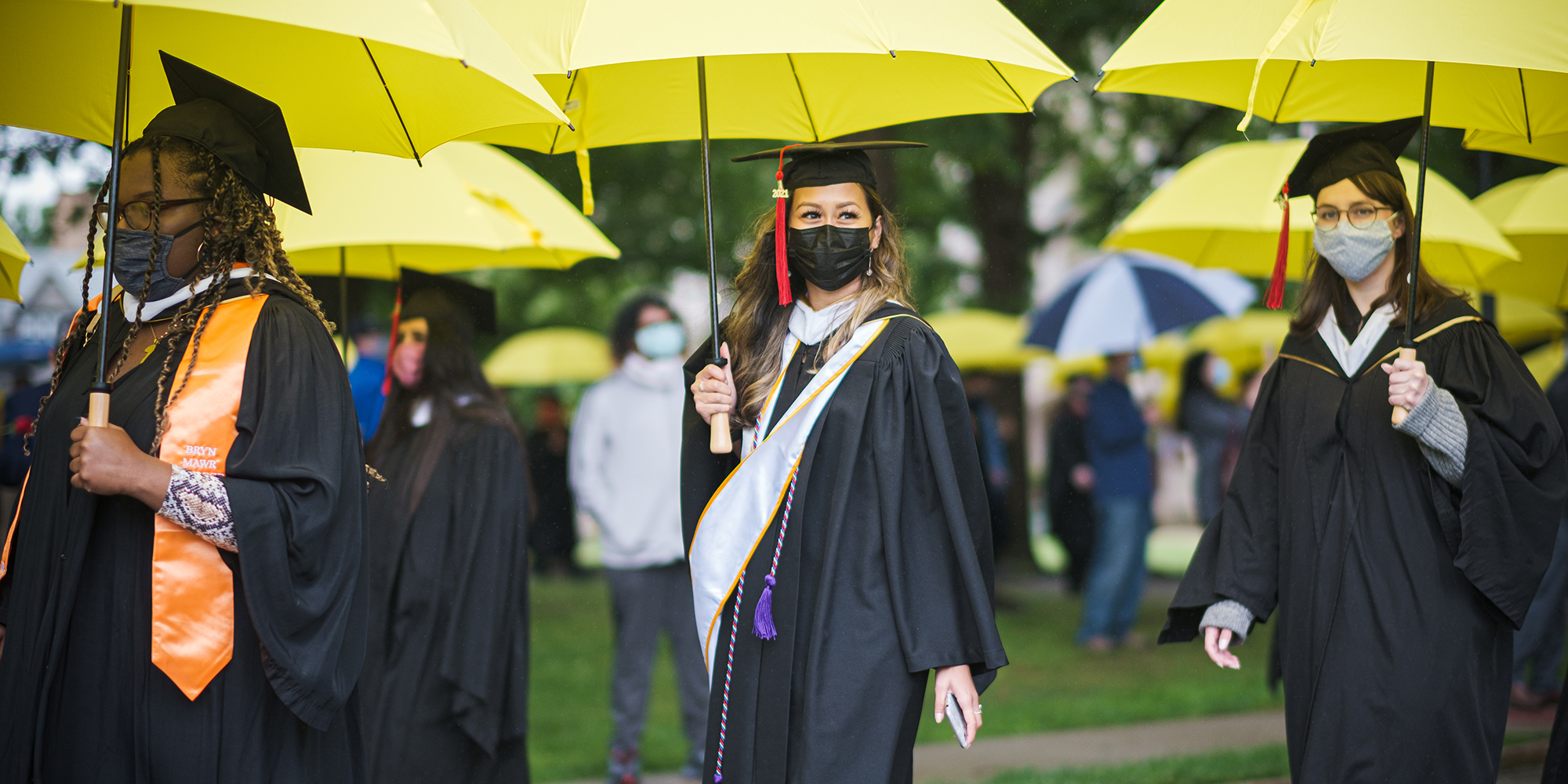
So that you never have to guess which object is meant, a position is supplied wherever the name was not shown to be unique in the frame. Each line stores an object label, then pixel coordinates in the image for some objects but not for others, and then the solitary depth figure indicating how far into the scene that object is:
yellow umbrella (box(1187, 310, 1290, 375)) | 15.34
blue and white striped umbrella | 10.32
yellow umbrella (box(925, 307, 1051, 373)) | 13.78
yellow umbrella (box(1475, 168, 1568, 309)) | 6.32
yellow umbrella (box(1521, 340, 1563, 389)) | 10.42
